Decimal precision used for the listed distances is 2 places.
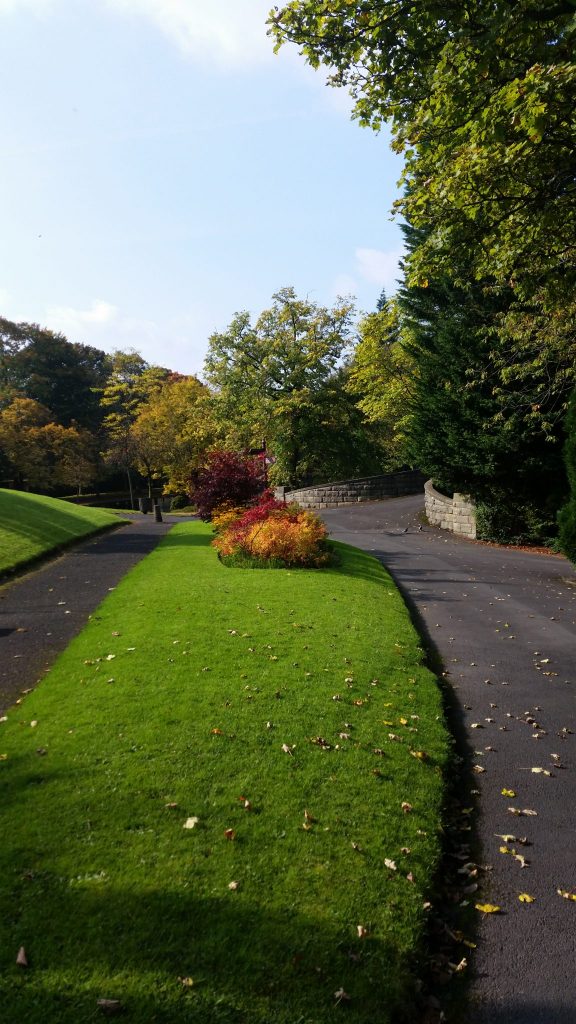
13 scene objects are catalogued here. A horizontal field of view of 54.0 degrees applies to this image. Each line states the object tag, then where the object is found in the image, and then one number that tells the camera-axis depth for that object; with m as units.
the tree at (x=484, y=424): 18.90
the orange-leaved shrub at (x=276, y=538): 14.32
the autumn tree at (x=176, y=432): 39.62
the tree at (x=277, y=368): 34.75
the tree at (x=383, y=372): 28.44
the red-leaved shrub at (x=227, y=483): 20.58
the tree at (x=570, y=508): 14.31
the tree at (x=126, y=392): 44.53
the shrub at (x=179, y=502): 43.78
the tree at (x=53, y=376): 53.62
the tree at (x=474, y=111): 7.13
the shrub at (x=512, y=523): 20.11
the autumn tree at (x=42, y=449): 43.25
